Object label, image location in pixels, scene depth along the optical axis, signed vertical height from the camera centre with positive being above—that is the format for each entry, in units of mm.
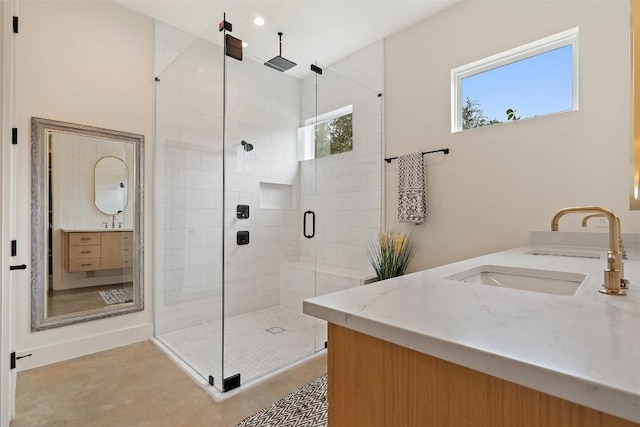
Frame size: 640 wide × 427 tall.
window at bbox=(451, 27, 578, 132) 2279 +1035
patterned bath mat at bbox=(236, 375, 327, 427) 1641 -1076
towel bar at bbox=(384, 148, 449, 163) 2766 +559
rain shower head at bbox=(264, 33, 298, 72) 3320 +1614
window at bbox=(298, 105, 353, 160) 3609 +907
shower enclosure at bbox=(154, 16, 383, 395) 2531 +208
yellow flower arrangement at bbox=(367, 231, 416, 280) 2916 -369
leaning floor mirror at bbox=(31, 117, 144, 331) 2344 -74
